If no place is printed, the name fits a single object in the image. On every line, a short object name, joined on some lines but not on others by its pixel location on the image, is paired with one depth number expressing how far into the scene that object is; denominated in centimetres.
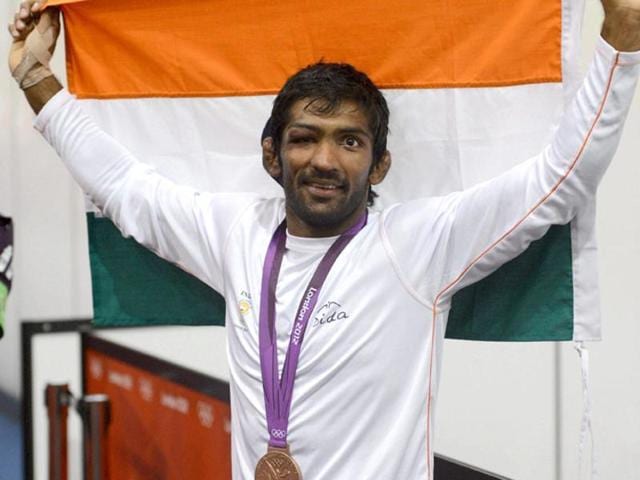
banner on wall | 304
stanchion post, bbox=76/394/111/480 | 355
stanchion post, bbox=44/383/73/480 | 378
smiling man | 222
